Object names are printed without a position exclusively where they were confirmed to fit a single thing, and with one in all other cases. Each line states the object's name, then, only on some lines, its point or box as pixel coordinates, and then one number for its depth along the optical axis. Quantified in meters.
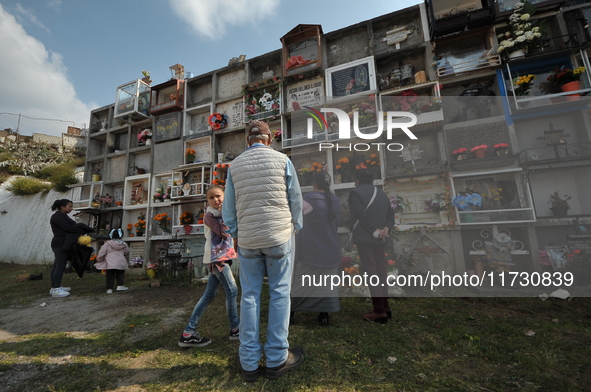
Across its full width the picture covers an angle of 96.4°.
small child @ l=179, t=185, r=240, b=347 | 2.77
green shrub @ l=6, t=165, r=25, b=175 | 16.95
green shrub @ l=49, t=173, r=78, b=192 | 13.10
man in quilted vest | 2.08
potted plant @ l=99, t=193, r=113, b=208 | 11.68
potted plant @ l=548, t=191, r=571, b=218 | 5.92
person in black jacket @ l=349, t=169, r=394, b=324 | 3.40
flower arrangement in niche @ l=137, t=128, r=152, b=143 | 11.71
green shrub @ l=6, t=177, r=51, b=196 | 14.09
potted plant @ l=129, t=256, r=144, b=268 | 9.61
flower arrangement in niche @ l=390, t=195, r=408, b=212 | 7.19
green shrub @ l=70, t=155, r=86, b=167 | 16.22
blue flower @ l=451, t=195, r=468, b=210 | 6.44
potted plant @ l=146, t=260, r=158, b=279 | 8.46
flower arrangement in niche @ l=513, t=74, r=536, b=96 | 6.29
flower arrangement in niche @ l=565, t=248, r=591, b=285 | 5.11
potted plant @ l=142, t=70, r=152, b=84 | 12.90
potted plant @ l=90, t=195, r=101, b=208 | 11.57
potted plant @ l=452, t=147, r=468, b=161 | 6.70
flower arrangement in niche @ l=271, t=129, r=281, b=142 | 9.18
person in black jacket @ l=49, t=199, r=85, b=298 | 5.72
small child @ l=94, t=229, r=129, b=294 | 6.05
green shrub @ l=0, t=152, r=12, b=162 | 17.72
